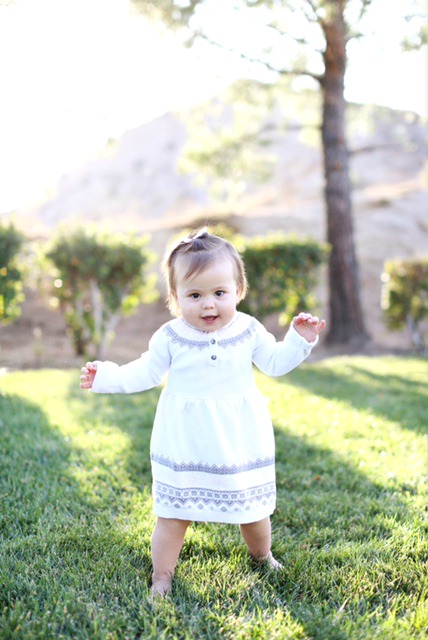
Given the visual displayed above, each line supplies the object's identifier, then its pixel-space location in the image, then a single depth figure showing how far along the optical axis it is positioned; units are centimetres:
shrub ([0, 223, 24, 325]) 737
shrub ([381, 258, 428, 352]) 1012
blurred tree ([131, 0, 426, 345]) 952
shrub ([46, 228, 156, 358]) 816
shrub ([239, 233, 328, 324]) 912
